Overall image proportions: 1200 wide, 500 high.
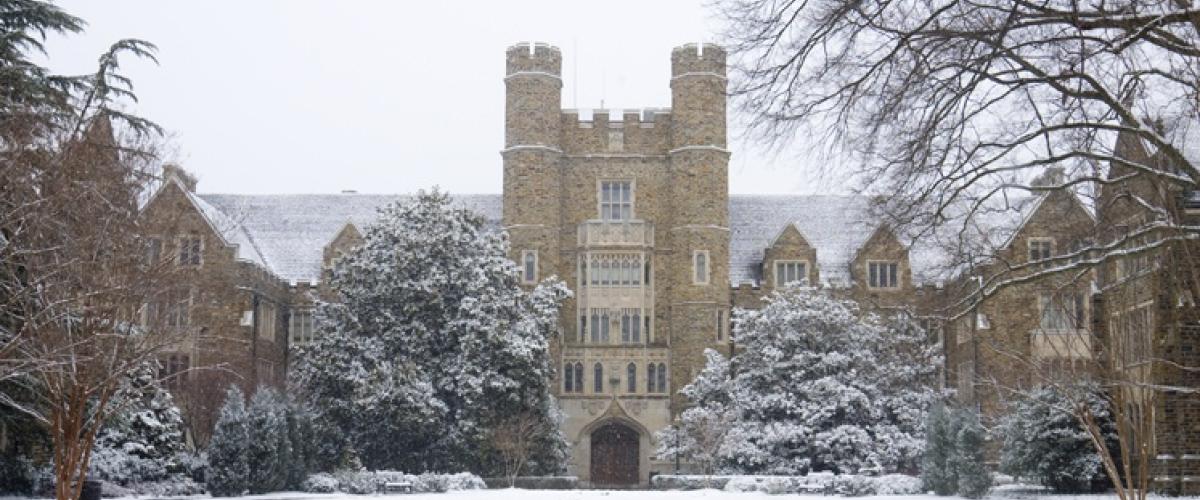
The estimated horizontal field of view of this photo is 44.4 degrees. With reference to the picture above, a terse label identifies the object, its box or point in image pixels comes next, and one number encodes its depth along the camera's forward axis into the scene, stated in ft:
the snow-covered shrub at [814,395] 115.44
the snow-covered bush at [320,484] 99.35
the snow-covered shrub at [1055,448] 91.61
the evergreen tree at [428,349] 111.75
